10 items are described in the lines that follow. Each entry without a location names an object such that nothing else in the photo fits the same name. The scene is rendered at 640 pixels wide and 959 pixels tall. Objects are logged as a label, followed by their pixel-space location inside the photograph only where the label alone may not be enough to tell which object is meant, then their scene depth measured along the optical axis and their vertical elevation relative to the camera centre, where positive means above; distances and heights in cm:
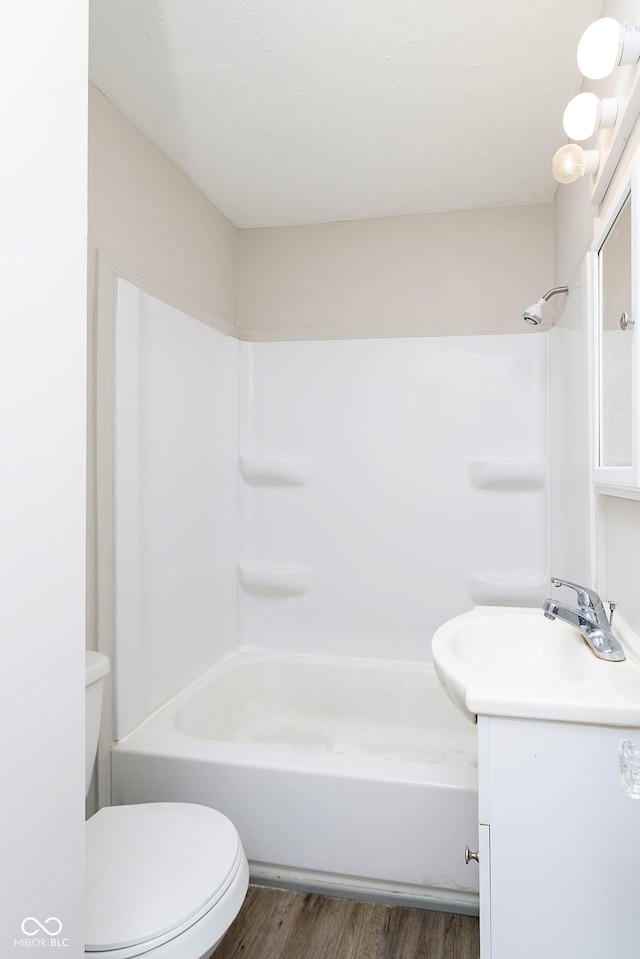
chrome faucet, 132 -31
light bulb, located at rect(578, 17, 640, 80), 111 +82
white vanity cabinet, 107 -65
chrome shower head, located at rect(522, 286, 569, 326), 212 +61
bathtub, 178 -97
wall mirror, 123 +33
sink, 109 -39
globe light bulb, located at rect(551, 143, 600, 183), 146 +78
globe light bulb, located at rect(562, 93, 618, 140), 134 +84
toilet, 118 -85
